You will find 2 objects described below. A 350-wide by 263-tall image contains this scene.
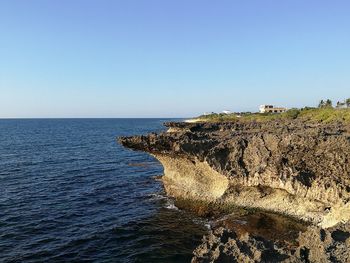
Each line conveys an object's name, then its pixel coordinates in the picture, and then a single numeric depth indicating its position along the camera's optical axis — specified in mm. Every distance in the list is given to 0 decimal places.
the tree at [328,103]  136125
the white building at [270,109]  184450
